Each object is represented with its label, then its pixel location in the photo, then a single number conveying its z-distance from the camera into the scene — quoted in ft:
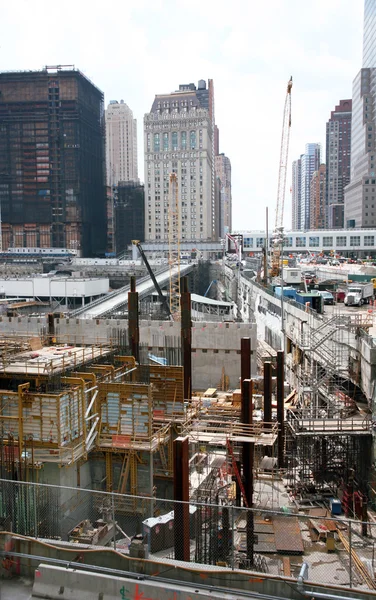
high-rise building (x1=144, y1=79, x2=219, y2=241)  556.10
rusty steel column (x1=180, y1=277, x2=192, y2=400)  92.58
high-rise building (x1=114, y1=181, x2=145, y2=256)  599.98
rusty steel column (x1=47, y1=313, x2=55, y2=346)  116.26
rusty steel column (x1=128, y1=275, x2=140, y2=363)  98.84
